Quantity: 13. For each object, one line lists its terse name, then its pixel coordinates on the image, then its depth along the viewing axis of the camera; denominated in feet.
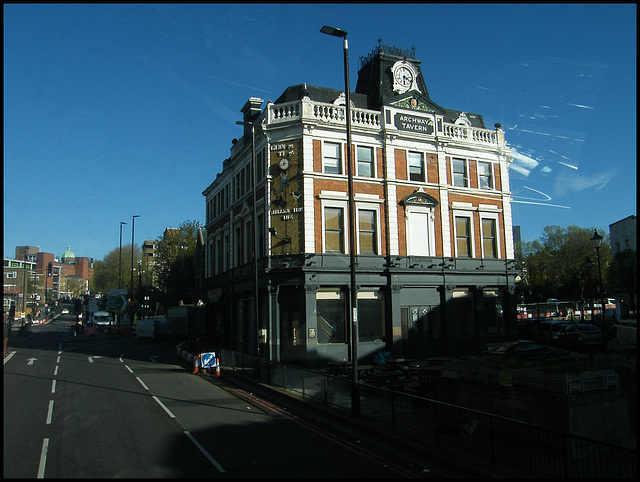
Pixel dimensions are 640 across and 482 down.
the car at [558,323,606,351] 92.77
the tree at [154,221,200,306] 194.80
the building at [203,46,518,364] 85.51
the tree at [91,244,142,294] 364.52
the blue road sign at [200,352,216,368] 79.51
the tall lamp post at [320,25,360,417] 42.73
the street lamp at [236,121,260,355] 77.57
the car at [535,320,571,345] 109.70
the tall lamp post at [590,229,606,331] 80.62
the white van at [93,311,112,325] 255.91
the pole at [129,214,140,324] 204.91
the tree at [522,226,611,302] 177.88
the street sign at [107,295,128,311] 190.70
